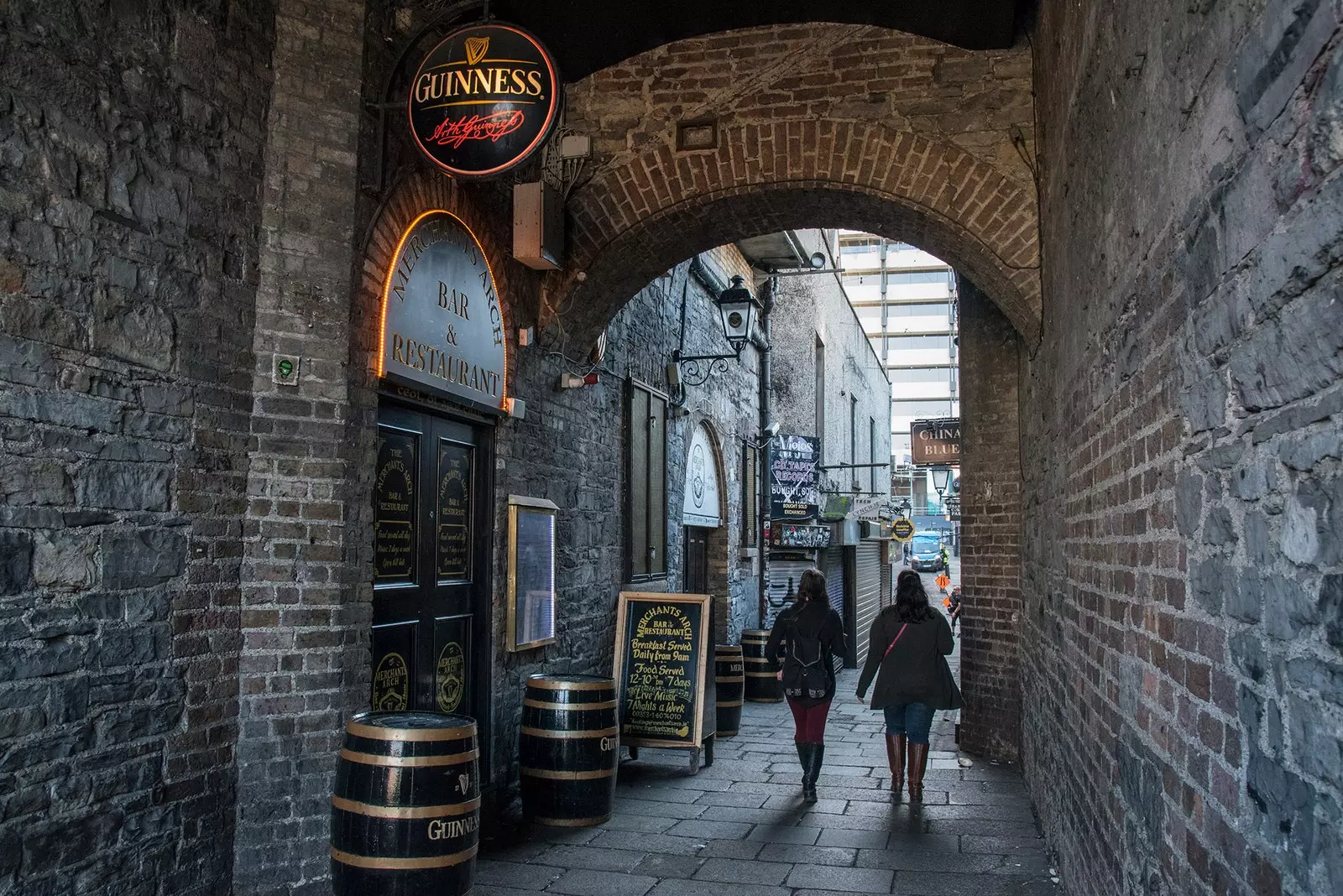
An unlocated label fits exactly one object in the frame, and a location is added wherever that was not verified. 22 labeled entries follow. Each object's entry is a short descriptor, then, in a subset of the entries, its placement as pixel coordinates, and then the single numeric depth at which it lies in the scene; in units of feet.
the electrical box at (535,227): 22.03
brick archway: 21.91
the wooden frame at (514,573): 21.63
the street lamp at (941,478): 113.09
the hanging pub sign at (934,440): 53.31
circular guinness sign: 16.84
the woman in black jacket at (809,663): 23.12
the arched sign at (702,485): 37.91
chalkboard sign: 24.89
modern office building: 183.73
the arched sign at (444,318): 17.52
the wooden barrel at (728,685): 30.86
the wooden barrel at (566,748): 19.27
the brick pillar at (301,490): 15.06
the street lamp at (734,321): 35.83
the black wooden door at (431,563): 17.92
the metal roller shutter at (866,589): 57.77
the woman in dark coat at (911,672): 22.81
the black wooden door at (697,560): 40.29
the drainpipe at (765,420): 48.42
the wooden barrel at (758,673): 36.50
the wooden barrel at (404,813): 12.73
